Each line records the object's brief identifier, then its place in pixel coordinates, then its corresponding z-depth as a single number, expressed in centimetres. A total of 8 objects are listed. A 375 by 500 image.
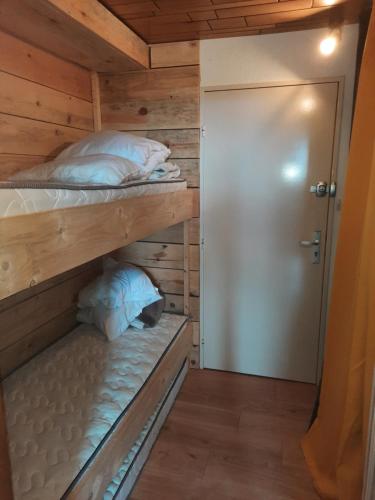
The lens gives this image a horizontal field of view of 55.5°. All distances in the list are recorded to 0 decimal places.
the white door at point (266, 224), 210
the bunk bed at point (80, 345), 91
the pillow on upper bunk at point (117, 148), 176
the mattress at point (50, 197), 83
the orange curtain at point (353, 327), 128
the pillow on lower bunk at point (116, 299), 211
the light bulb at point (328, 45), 195
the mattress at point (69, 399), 119
